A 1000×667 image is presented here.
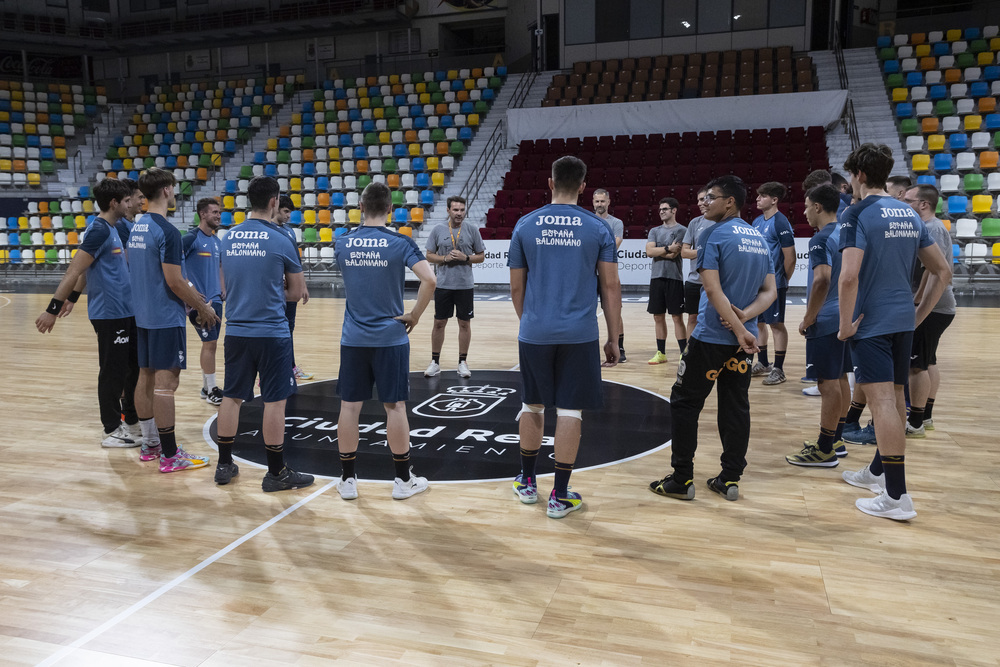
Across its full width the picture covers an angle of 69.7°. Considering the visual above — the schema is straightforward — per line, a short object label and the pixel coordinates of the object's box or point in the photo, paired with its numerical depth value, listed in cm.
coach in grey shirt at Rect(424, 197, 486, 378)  681
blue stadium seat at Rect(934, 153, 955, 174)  1455
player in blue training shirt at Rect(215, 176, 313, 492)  394
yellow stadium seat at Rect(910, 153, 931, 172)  1470
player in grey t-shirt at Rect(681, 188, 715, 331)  669
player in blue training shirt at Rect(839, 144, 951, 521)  360
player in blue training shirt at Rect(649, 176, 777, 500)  376
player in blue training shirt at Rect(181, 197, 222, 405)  587
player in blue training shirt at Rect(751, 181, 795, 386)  580
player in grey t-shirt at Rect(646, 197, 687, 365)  736
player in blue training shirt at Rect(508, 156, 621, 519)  354
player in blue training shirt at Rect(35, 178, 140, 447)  468
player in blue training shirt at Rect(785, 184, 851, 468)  441
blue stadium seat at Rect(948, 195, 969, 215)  1349
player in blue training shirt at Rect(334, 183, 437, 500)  383
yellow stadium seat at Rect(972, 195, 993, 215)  1345
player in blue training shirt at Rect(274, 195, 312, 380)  617
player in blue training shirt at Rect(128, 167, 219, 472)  423
